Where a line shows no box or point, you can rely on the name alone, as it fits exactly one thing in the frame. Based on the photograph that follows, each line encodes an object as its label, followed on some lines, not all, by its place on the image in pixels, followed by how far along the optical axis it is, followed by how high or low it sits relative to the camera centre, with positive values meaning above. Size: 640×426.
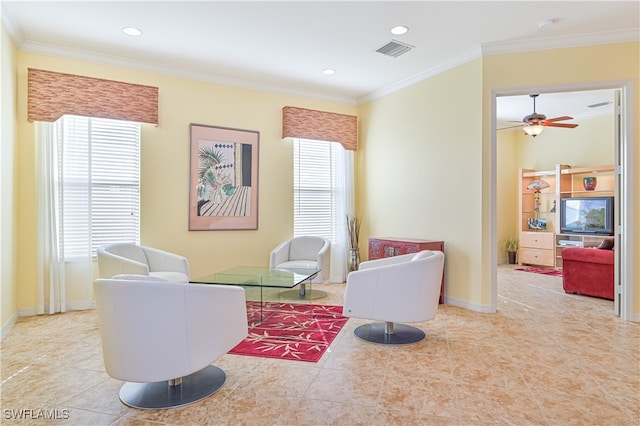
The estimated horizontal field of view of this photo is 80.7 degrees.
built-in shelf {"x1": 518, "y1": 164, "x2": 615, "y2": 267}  7.23 +0.11
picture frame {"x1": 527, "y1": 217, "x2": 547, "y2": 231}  8.14 -0.32
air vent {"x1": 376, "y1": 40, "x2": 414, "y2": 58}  4.16 +1.84
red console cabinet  4.57 -0.46
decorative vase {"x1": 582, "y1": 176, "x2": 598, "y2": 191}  7.21 +0.49
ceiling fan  5.69 +1.31
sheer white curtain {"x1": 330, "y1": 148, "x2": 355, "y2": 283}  6.09 +0.06
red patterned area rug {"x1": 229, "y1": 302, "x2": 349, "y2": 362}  3.09 -1.16
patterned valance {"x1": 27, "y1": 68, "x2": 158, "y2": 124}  4.14 +1.33
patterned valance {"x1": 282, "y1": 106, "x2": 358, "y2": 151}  5.64 +1.32
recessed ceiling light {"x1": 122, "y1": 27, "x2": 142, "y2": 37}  3.84 +1.87
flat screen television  6.91 -0.12
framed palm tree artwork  5.04 +0.46
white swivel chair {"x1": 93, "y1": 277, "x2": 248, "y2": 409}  2.05 -0.66
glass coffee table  3.78 -0.72
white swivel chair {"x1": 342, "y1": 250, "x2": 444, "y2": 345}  3.12 -0.69
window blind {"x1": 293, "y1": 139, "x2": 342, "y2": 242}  5.87 +0.37
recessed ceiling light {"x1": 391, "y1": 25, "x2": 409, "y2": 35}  3.78 +1.84
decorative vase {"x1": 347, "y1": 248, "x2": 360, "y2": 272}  5.91 -0.78
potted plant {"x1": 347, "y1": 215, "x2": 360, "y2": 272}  5.93 -0.51
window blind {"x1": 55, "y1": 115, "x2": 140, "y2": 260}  4.33 +0.36
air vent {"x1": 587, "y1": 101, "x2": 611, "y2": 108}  6.44 +1.83
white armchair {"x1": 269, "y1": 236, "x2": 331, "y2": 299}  4.91 -0.63
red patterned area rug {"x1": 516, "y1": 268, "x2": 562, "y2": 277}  7.04 -1.20
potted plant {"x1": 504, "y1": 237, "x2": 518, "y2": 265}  8.39 -0.86
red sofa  4.88 -0.85
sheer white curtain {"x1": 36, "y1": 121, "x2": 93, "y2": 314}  4.16 -0.23
